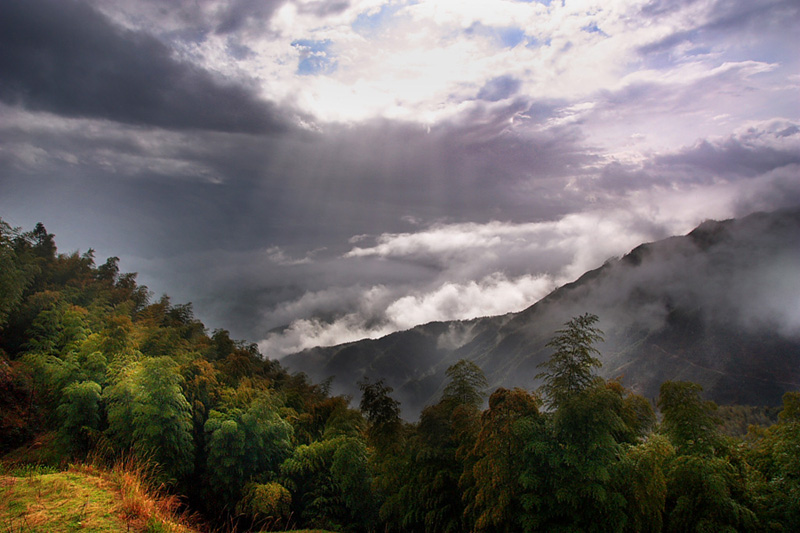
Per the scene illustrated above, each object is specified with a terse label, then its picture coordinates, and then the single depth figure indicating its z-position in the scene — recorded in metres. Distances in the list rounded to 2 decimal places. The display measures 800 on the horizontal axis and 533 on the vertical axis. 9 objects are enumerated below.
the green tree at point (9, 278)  27.39
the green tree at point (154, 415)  18.38
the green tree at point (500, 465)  12.02
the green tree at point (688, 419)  12.49
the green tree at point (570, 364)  12.81
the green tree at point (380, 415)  18.92
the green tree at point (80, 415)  19.17
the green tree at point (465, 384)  17.47
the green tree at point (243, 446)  21.06
